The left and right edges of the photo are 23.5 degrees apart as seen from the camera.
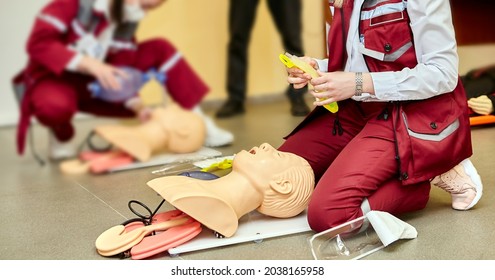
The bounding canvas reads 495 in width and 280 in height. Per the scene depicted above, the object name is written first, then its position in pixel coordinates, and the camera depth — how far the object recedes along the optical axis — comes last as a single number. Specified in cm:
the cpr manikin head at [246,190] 301
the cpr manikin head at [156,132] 328
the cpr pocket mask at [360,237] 301
